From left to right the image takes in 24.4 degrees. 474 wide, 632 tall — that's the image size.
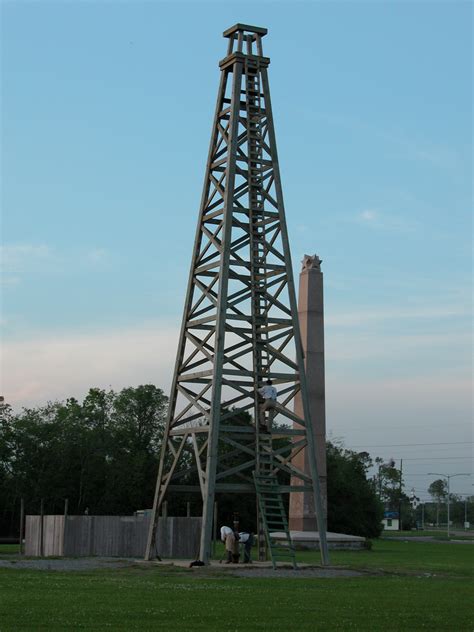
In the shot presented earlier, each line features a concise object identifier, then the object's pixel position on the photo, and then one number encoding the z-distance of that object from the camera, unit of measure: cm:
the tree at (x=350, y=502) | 7619
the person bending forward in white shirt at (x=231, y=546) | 3009
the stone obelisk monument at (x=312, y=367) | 4675
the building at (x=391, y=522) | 15862
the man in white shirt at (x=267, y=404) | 3122
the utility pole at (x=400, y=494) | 14662
